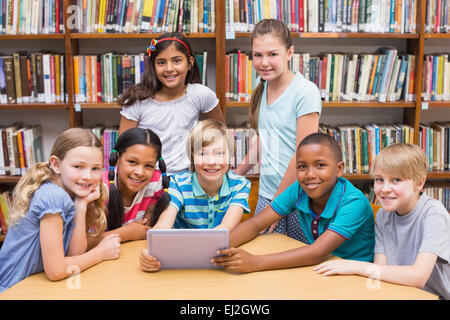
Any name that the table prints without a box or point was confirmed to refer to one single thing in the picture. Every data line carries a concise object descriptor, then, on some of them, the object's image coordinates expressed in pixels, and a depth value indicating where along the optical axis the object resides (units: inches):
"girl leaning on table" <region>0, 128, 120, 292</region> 58.8
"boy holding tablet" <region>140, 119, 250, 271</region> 72.6
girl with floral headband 89.7
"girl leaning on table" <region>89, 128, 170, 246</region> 72.8
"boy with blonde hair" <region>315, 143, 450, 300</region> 59.4
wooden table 52.4
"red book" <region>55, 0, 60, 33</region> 112.3
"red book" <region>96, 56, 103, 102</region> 115.6
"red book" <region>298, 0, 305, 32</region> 113.6
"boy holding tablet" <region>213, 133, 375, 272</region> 62.8
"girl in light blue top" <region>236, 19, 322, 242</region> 78.8
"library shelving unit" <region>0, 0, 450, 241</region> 112.3
